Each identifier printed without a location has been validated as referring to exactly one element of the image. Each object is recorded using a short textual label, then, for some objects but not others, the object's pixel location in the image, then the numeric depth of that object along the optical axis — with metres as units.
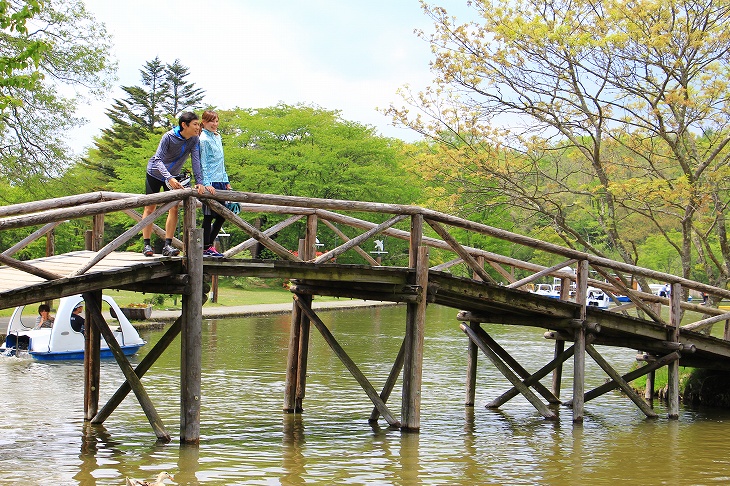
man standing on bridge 12.21
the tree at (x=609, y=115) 20.59
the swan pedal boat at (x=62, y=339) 21.73
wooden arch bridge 11.55
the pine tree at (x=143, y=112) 70.75
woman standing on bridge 12.67
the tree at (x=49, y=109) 32.66
